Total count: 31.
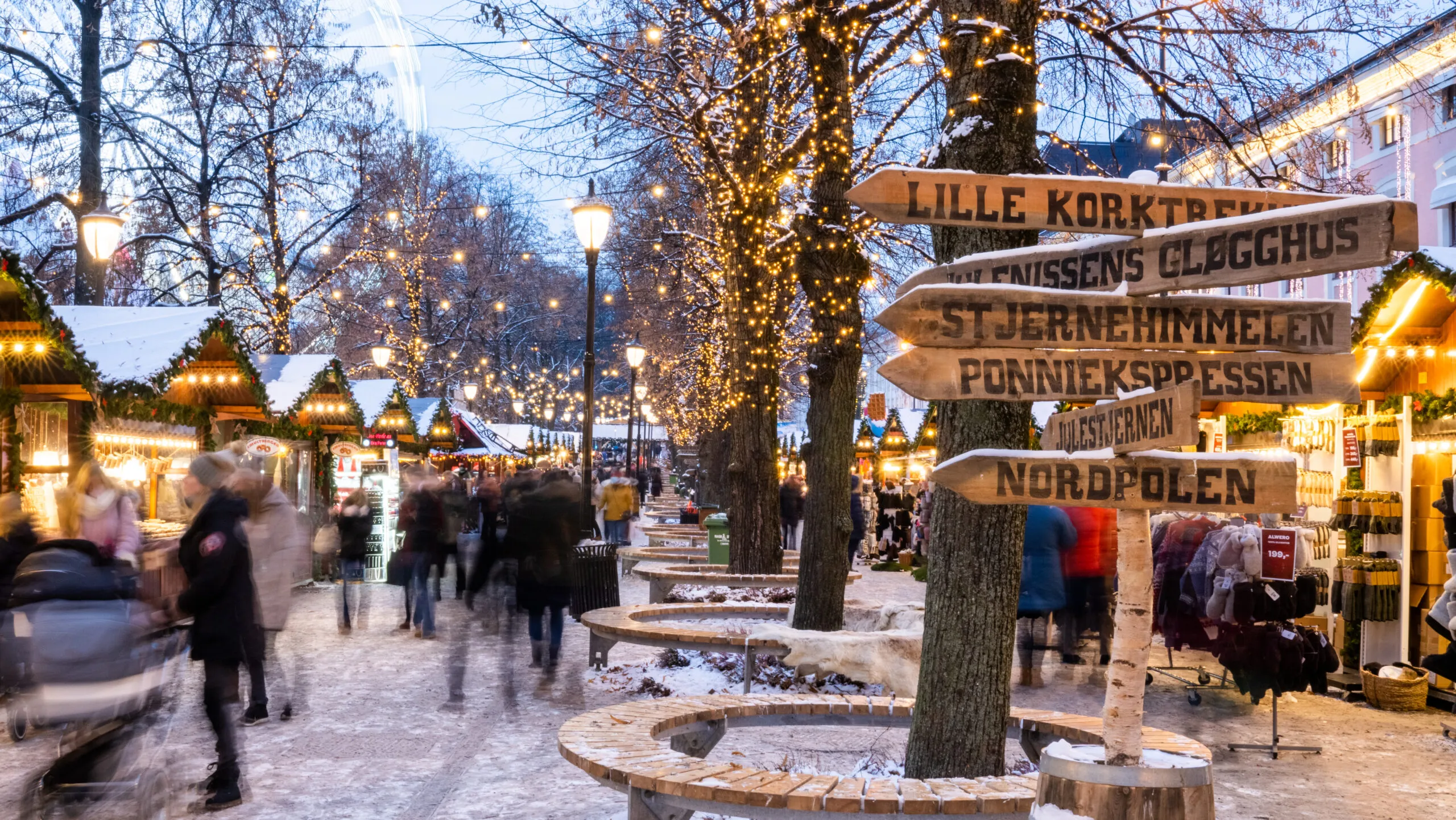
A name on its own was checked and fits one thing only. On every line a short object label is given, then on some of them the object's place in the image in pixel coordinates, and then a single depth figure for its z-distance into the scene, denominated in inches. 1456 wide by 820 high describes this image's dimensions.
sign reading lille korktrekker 161.8
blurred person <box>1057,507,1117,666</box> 474.3
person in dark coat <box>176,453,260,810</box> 283.0
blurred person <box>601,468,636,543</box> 1048.2
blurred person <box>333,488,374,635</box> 626.2
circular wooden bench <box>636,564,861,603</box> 558.6
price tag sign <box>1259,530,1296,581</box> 398.3
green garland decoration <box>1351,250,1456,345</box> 416.8
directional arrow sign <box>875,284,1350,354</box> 159.0
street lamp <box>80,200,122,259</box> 629.9
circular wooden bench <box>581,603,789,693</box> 396.5
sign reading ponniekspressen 159.9
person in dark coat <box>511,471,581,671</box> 437.7
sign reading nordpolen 154.5
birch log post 160.7
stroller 221.9
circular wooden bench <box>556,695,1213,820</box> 197.3
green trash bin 836.6
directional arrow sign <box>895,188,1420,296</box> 148.9
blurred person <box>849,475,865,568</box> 919.7
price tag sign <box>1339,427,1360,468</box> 468.4
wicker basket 424.5
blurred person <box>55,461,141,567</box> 354.9
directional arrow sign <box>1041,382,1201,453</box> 142.8
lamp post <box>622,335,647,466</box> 1171.9
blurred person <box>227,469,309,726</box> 374.3
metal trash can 571.2
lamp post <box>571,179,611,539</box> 652.7
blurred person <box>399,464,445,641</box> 525.3
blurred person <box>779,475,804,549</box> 973.8
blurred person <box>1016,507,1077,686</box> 430.6
